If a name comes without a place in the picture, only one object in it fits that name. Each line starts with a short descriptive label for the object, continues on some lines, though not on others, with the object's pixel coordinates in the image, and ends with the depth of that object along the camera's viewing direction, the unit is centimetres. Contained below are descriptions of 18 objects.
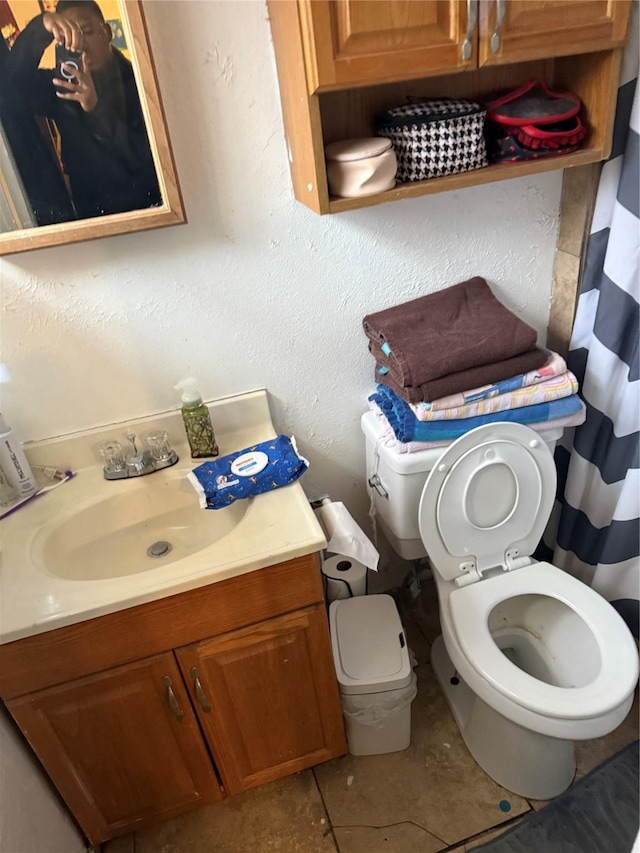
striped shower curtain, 124
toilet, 116
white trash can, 131
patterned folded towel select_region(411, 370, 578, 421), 125
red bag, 113
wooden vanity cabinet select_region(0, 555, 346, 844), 102
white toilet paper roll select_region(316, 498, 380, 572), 121
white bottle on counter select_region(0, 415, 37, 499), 117
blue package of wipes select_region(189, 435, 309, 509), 114
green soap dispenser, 123
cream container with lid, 105
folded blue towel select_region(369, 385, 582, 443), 126
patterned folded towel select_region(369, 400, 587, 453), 128
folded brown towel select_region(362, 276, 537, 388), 123
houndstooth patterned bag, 110
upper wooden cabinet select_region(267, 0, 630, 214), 90
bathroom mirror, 94
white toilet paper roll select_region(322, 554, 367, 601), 146
